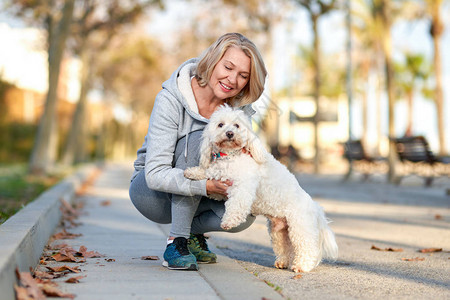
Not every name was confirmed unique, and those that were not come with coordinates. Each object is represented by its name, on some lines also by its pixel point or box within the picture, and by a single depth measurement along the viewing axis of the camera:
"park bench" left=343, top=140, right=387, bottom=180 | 17.08
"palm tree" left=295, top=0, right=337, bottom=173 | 19.58
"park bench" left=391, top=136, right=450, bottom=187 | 13.21
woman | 4.08
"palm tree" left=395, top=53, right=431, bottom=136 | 53.66
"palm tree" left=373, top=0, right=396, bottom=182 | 15.88
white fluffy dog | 3.83
